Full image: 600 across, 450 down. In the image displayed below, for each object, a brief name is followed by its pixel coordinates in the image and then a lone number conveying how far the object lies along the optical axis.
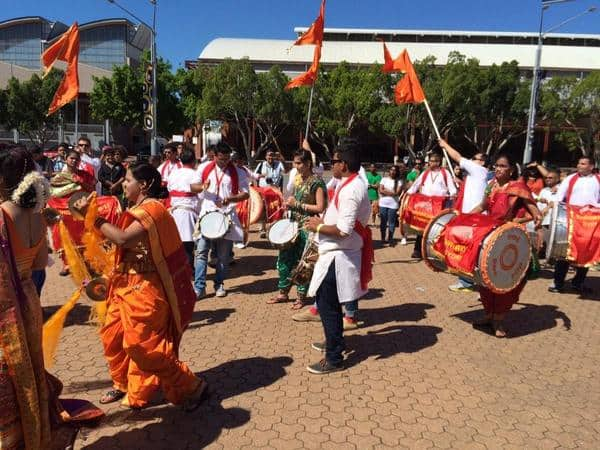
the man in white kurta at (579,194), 6.51
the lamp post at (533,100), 20.12
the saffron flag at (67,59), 8.63
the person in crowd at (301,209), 4.94
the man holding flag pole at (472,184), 6.04
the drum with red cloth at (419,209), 7.10
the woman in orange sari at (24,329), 2.31
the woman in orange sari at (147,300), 3.06
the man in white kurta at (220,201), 5.98
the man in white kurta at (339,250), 3.84
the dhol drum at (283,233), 5.56
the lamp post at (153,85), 19.47
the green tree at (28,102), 36.21
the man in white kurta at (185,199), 6.20
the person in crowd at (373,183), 11.88
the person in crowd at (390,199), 10.07
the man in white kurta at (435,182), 7.87
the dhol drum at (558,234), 5.93
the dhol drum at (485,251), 4.48
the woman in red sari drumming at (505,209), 5.01
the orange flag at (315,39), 7.91
